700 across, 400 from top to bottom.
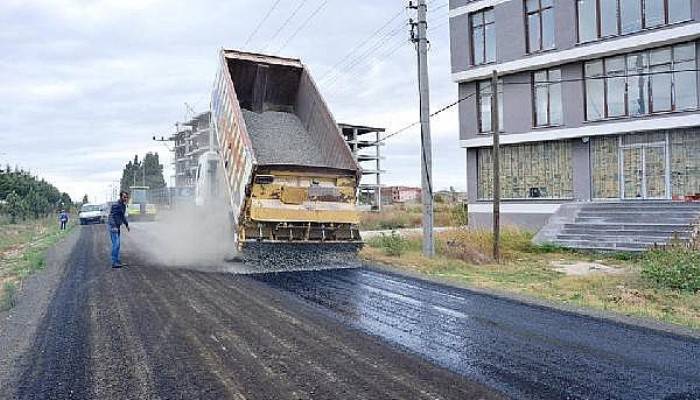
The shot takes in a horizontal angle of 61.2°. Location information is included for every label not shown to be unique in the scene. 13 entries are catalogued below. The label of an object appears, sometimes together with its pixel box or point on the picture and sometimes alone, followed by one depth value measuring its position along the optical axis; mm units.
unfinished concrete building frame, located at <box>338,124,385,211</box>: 70000
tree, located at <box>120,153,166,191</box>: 122312
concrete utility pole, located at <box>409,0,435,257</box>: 15750
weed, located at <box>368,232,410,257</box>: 15836
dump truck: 11875
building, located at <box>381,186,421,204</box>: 76119
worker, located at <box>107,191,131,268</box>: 13125
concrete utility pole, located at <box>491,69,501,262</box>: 15067
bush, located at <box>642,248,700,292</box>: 10367
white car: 46812
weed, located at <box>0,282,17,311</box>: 8668
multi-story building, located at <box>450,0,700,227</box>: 20812
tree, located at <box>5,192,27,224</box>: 41619
